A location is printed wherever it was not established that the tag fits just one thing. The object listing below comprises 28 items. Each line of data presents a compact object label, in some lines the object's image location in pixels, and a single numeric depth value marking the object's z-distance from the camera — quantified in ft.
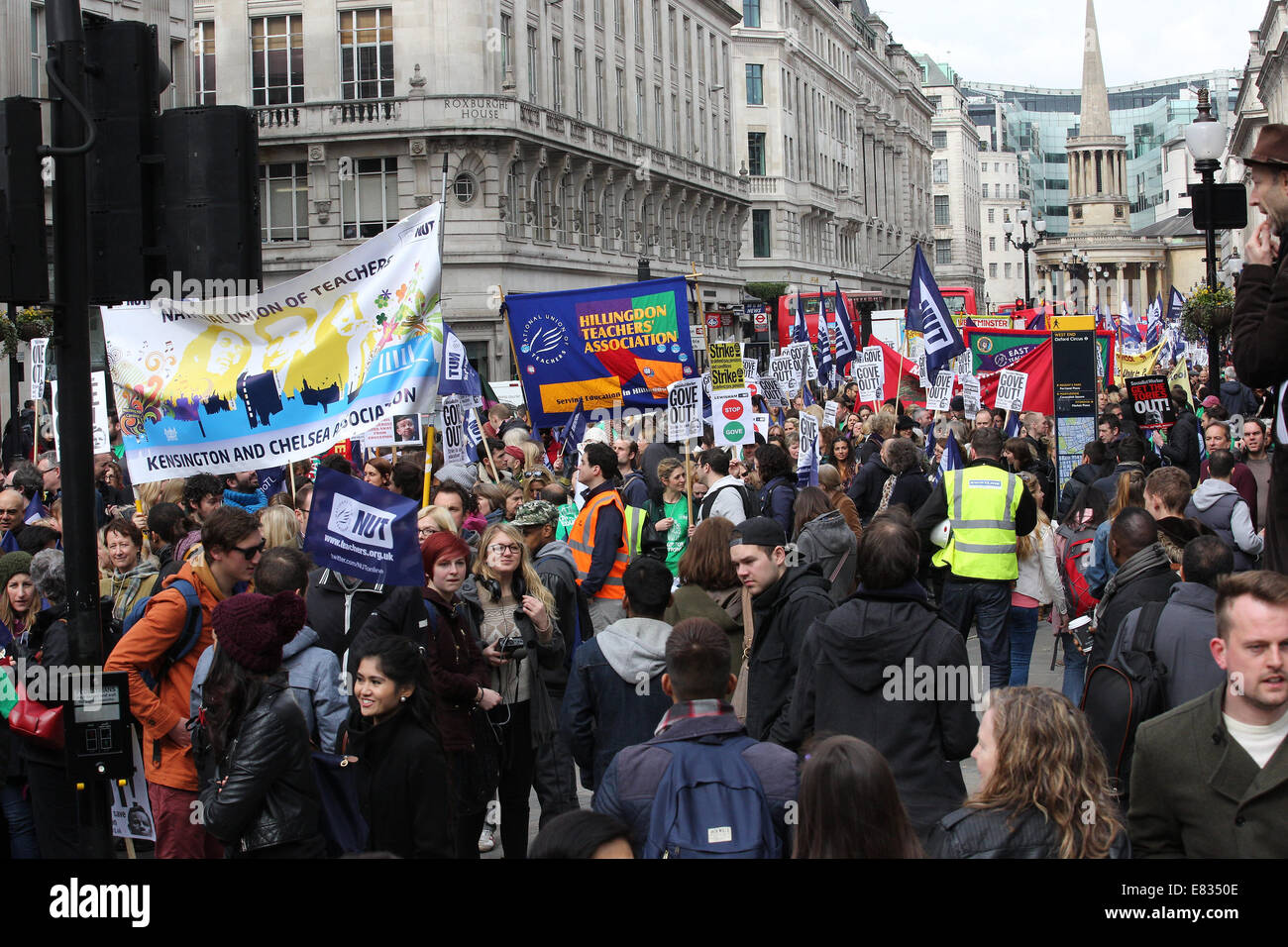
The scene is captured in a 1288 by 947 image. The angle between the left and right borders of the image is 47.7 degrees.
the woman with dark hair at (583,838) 10.98
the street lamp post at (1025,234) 151.05
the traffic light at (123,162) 19.36
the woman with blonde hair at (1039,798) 12.05
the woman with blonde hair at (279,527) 24.79
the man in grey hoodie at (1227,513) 29.09
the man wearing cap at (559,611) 23.17
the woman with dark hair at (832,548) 26.48
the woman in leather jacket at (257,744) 16.08
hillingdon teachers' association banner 47.34
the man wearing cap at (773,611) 19.95
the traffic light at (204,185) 19.77
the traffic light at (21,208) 17.83
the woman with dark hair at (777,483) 36.78
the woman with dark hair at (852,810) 11.50
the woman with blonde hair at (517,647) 22.62
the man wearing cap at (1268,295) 12.60
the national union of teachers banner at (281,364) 25.11
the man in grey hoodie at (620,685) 19.43
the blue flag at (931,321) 57.88
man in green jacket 11.87
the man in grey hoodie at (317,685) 18.89
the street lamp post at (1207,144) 47.75
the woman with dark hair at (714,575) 22.53
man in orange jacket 18.86
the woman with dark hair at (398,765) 16.74
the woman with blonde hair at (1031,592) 32.55
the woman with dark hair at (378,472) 33.50
